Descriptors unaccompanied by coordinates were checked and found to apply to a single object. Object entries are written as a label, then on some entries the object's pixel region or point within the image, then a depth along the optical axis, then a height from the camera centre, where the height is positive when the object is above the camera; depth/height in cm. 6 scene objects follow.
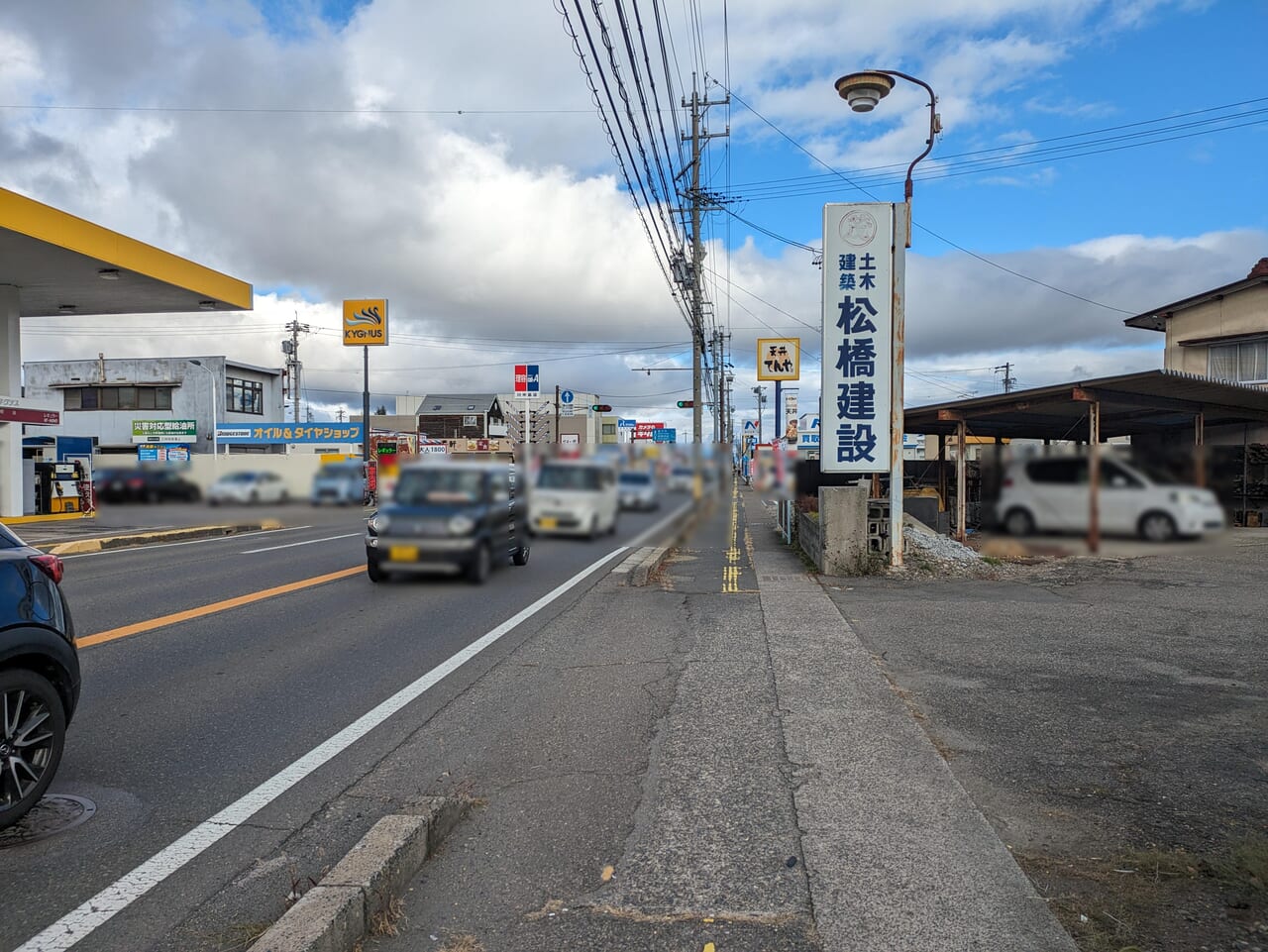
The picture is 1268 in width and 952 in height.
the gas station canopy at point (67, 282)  1939 +476
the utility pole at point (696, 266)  2466 +557
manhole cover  432 -187
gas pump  2780 -98
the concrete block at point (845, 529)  1440 -112
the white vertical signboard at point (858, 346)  1303 +173
